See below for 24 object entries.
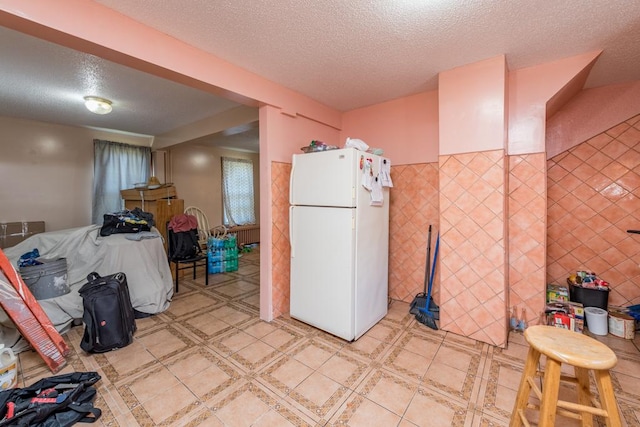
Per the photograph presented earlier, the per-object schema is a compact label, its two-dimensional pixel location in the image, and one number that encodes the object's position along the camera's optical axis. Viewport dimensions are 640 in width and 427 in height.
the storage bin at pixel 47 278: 2.41
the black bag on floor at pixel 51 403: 1.42
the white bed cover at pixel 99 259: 2.69
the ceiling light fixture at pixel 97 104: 3.09
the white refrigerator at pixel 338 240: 2.29
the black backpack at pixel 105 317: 2.14
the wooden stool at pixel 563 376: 1.09
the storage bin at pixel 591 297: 2.50
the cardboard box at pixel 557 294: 2.59
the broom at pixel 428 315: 2.58
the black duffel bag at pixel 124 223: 3.03
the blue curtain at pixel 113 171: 4.57
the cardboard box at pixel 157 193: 4.12
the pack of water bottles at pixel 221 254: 4.45
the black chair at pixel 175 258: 3.61
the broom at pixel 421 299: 2.87
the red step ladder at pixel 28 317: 1.86
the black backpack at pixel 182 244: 3.66
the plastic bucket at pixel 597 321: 2.39
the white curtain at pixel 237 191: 6.22
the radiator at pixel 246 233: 6.14
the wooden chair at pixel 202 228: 5.12
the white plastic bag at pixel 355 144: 2.44
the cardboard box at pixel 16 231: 3.76
